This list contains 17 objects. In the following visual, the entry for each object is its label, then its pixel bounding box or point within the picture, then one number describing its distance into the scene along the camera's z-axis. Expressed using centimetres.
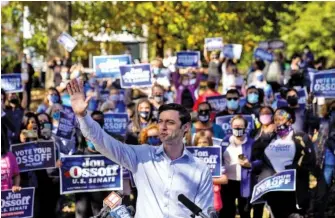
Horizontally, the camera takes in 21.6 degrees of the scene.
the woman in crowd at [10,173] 1027
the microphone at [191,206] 468
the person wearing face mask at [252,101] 1425
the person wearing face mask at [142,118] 1237
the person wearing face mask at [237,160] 1108
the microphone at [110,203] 533
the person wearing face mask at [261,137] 1089
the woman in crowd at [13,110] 1361
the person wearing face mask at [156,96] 1397
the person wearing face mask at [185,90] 1709
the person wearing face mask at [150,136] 1071
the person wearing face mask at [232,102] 1377
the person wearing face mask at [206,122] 1214
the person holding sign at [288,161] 1062
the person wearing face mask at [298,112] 1403
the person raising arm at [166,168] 559
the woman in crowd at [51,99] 1531
